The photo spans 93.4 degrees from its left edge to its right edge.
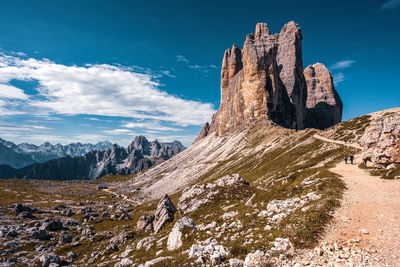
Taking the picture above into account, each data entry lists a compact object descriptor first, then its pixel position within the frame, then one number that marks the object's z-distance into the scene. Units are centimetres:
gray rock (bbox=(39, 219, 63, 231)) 6099
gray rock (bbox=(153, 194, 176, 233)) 3696
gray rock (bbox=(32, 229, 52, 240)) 5488
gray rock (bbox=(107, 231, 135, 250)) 3747
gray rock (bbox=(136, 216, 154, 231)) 4546
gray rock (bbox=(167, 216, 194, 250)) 2078
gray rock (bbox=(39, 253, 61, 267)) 3681
